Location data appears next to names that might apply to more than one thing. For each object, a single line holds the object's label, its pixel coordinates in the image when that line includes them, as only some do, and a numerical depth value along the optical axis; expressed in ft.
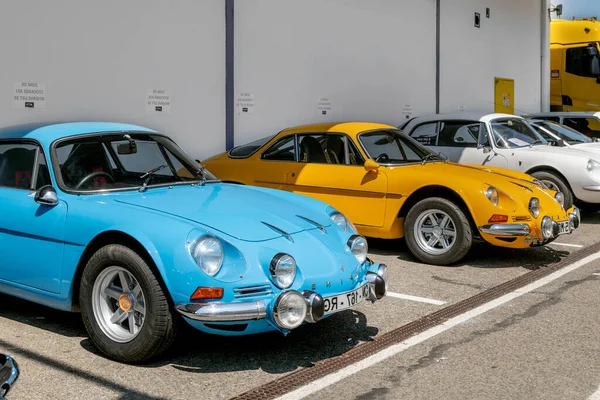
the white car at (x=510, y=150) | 29.76
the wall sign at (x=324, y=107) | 37.45
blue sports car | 11.94
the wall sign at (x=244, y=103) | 32.55
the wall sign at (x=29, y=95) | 24.35
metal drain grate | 11.53
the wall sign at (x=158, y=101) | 28.68
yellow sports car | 20.94
